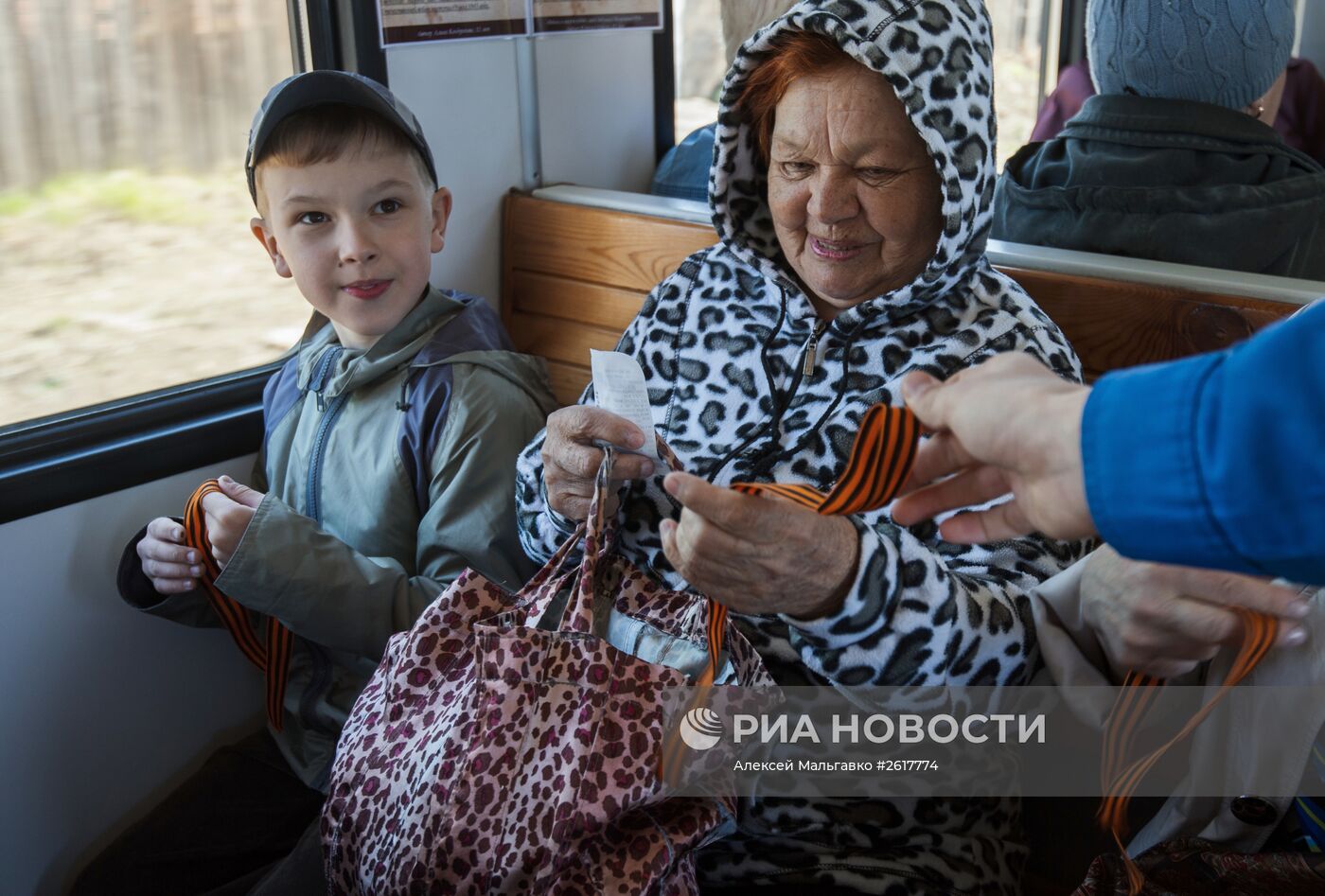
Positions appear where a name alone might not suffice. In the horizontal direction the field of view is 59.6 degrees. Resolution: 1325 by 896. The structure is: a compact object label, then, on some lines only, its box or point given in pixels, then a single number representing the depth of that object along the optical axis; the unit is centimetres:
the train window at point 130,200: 202
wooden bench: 175
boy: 180
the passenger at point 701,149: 297
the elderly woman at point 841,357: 137
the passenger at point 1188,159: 222
